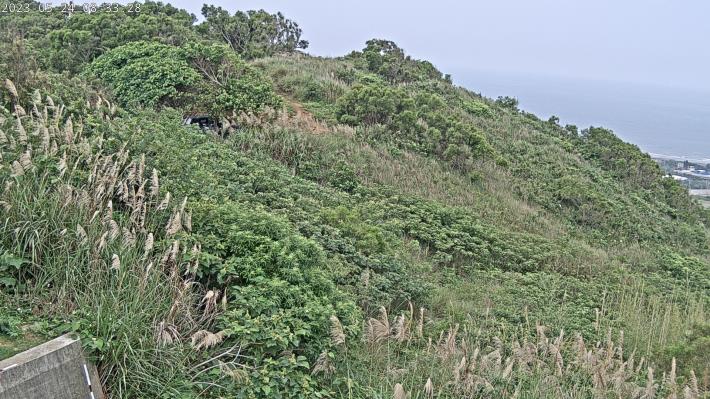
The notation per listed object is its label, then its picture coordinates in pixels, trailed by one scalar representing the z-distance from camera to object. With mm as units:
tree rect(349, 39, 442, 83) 23500
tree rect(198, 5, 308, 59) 21686
